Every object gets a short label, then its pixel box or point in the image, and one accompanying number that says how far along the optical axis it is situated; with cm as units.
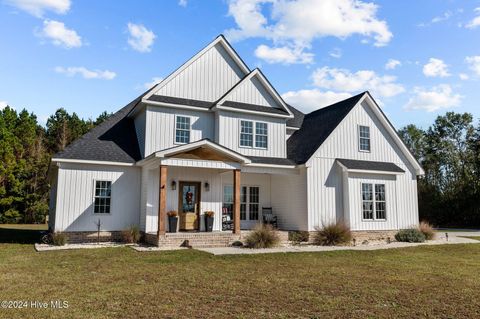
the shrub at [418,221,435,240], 1977
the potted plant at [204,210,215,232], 1756
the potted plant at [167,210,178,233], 1678
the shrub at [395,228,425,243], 1883
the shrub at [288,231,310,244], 1795
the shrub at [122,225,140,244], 1666
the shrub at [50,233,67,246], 1573
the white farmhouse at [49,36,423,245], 1680
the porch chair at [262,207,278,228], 1998
